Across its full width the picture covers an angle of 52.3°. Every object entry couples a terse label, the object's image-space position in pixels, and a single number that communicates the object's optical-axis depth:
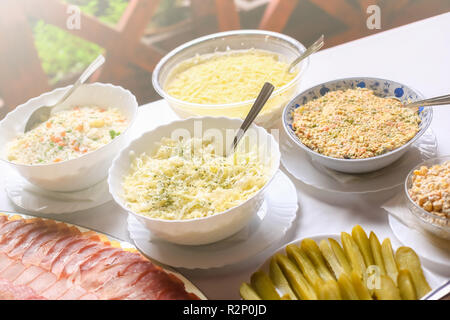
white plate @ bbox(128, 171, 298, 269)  1.42
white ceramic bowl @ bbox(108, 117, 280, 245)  1.35
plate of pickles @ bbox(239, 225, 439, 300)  1.18
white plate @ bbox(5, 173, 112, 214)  1.75
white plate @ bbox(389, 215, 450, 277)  1.29
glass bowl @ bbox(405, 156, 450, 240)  1.29
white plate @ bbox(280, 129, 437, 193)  1.58
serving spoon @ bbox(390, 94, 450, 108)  1.57
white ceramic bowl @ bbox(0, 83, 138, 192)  1.69
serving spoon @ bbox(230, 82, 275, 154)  1.65
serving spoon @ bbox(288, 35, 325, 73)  1.96
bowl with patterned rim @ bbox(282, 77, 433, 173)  1.54
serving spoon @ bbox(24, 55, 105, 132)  1.99
